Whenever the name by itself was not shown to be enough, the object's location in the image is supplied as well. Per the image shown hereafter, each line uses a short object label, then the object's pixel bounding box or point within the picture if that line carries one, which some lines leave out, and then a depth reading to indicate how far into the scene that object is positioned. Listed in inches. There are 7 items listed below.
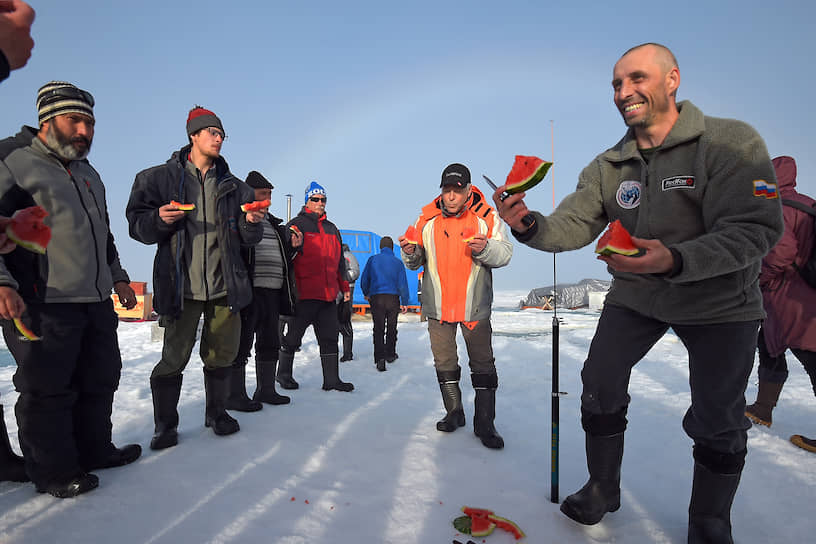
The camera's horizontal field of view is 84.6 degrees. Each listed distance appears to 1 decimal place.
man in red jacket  211.2
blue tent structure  655.8
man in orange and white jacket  142.4
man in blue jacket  305.3
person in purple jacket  141.3
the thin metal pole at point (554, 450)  96.0
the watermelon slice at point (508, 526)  82.5
